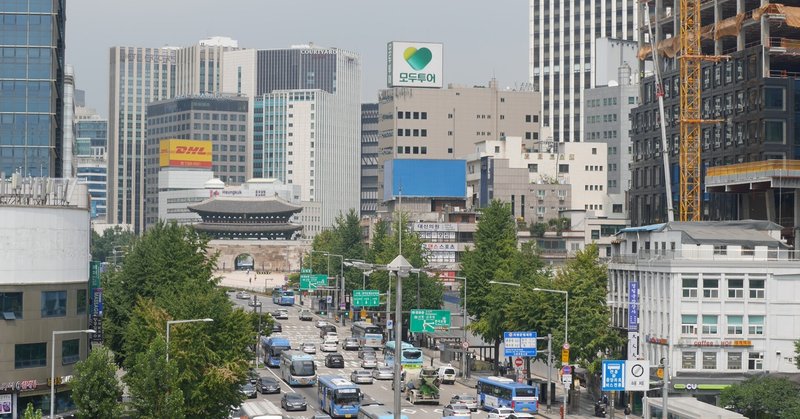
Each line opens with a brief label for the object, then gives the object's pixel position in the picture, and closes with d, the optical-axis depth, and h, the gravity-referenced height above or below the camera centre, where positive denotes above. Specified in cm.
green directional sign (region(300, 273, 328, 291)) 17400 -735
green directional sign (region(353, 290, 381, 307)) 14425 -781
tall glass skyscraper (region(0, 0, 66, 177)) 16812 +1634
